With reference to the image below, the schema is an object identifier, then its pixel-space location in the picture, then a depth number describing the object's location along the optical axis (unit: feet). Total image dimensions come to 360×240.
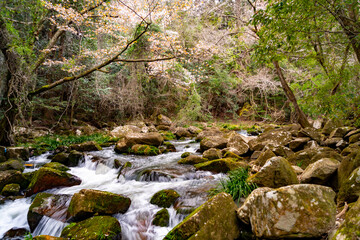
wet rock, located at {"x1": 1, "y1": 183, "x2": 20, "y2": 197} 15.54
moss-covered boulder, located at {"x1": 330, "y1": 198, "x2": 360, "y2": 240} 5.08
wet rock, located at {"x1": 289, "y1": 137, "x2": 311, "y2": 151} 21.70
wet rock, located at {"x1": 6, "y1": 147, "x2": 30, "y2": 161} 23.73
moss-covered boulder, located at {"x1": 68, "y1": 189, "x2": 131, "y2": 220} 11.27
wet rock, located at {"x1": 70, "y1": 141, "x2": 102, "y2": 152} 30.25
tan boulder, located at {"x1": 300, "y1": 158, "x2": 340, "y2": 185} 10.71
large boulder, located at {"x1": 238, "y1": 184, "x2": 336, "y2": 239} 6.94
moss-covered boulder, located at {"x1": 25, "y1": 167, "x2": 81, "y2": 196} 15.93
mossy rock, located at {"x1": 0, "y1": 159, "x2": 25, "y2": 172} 19.33
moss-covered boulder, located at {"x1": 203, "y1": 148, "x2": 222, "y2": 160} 22.10
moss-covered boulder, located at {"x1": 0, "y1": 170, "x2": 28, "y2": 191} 16.31
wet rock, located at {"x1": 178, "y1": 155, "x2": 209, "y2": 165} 21.93
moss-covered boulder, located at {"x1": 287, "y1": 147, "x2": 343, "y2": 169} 14.51
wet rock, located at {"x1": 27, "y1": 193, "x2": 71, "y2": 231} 12.06
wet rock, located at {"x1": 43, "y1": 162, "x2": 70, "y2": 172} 20.18
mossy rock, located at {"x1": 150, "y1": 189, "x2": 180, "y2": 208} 13.19
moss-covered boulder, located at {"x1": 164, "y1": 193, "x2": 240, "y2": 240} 8.03
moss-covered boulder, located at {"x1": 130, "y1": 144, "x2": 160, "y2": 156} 28.30
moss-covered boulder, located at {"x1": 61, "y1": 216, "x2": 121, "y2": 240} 9.45
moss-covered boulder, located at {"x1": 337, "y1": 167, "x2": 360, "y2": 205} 8.17
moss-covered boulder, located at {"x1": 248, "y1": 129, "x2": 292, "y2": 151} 24.10
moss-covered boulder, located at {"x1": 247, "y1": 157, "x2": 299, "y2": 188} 10.82
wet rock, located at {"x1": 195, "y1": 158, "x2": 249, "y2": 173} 18.32
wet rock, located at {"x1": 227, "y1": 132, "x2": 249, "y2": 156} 24.42
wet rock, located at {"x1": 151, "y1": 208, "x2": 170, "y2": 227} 11.45
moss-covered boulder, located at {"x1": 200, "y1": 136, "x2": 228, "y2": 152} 27.46
